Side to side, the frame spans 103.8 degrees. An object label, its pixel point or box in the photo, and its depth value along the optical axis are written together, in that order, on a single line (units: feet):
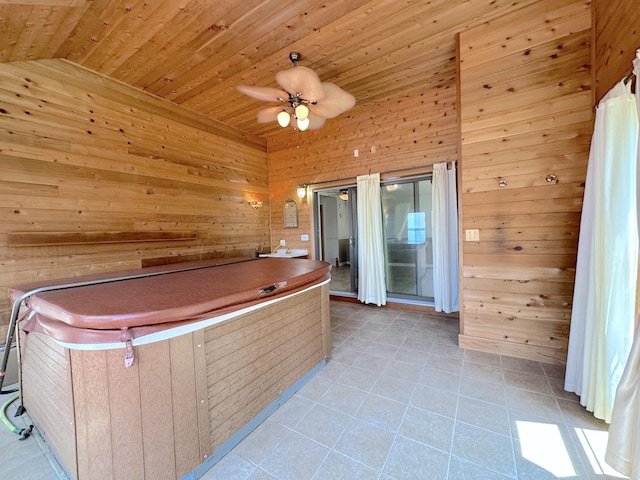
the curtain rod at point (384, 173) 12.08
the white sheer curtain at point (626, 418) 3.64
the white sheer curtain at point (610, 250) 4.89
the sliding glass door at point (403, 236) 12.81
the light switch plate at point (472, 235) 8.38
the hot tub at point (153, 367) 3.40
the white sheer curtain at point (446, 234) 11.30
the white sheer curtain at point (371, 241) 13.07
